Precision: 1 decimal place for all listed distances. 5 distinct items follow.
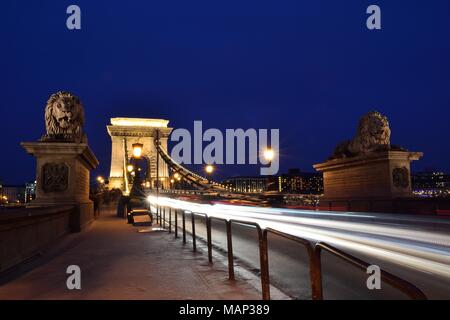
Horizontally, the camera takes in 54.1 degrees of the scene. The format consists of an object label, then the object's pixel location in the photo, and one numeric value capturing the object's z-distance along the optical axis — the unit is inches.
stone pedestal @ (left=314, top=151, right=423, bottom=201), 728.3
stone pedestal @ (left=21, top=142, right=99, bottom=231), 506.0
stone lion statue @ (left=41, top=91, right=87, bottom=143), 536.4
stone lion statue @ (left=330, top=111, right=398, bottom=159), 788.6
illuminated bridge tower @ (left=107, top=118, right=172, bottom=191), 3873.0
